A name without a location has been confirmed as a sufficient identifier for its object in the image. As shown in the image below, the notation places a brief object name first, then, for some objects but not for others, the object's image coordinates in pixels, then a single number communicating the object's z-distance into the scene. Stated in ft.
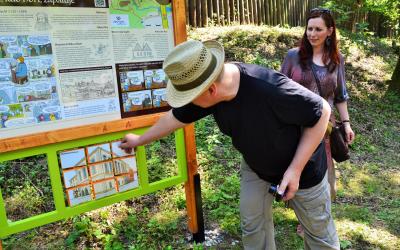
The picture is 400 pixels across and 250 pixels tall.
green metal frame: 7.79
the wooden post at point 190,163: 9.57
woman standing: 10.43
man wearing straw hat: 6.06
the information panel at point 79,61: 7.50
